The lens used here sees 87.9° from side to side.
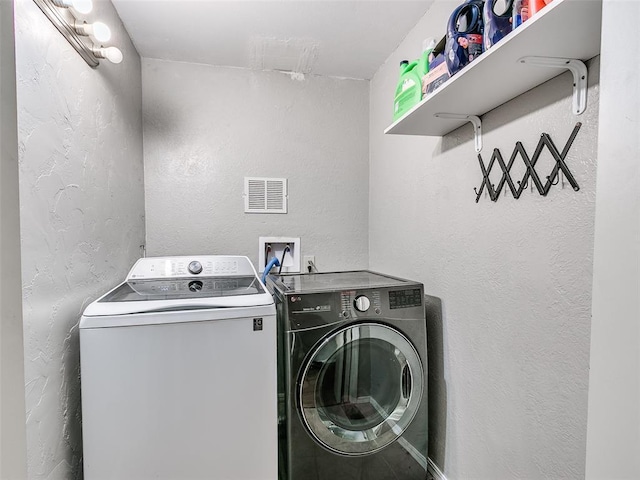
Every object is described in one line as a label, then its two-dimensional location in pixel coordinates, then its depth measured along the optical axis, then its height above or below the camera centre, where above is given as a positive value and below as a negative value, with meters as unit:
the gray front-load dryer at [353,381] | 1.46 -0.69
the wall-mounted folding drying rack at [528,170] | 0.96 +0.21
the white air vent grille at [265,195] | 2.27 +0.25
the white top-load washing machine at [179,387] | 1.20 -0.59
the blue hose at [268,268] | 2.12 -0.24
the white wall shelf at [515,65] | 0.71 +0.46
